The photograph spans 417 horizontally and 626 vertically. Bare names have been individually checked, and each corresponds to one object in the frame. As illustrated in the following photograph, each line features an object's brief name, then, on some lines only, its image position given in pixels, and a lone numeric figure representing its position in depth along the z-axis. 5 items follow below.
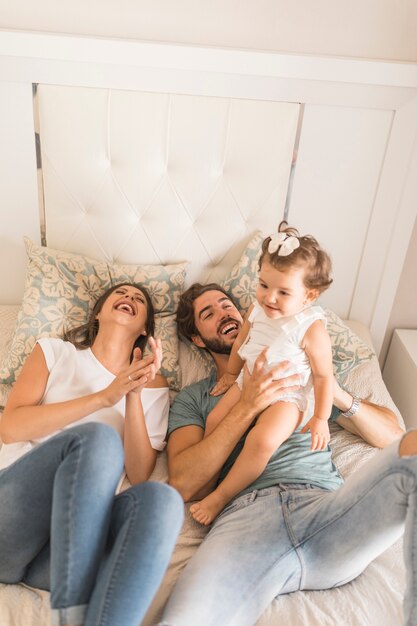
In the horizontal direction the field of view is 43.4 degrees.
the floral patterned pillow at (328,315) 1.80
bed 1.82
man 1.10
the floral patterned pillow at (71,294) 1.74
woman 0.97
